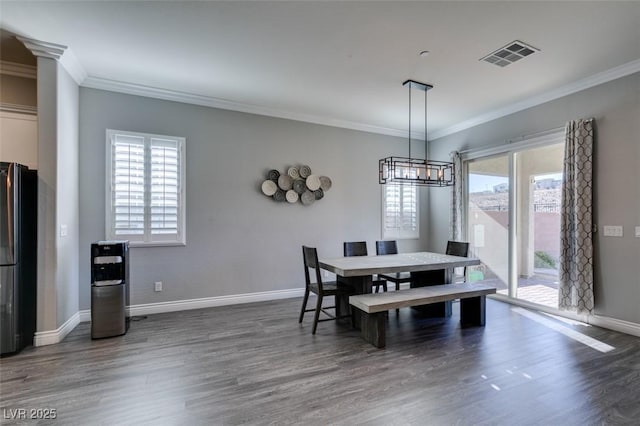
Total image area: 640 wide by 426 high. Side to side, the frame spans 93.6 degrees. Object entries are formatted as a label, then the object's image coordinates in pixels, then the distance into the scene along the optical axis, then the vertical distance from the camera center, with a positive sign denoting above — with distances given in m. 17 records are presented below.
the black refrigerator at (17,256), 2.77 -0.39
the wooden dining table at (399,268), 3.25 -0.59
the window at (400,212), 5.64 +0.06
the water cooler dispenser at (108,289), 3.15 -0.78
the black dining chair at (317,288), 3.36 -0.87
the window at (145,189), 3.79 +0.35
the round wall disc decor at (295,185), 4.66 +0.48
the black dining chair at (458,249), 4.26 -0.49
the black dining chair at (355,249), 4.39 -0.50
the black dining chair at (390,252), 4.18 -0.57
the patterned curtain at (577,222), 3.57 -0.08
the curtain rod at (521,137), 3.99 +1.13
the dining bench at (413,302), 2.98 -0.92
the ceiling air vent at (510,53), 2.92 +1.65
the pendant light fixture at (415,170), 3.52 +0.54
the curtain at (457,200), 5.30 +0.27
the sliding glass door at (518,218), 4.12 -0.04
